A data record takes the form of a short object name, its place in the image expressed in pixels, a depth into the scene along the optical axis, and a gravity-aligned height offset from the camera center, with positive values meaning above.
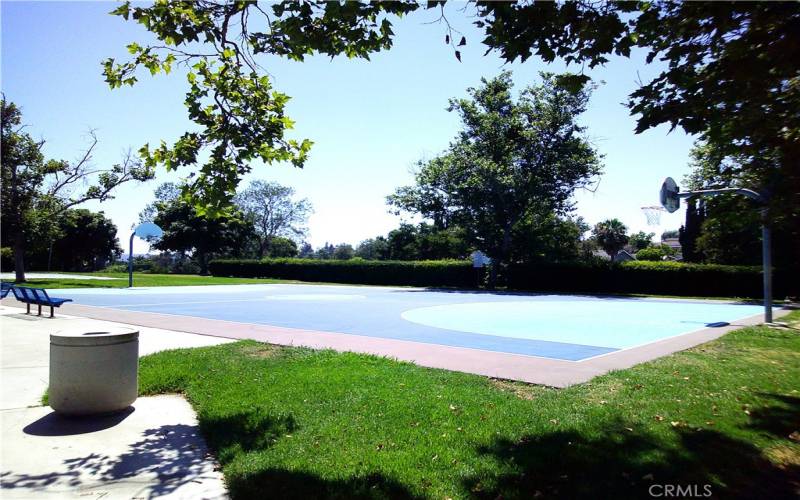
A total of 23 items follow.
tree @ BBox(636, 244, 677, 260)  59.68 +1.38
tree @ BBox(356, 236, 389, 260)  84.01 +2.61
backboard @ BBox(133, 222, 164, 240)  37.16 +1.90
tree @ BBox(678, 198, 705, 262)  61.91 +3.81
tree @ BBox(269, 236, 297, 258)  85.75 +1.96
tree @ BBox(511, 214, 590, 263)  40.28 +1.87
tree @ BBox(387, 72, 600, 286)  38.25 +7.38
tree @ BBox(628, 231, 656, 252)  96.62 +4.71
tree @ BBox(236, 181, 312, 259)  82.50 +7.61
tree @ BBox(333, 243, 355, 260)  119.34 +1.88
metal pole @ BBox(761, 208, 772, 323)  14.65 -0.27
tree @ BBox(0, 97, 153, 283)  31.17 +3.96
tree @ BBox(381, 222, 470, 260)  55.22 +2.24
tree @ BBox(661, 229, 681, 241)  134.31 +8.37
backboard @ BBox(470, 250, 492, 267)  39.31 +0.27
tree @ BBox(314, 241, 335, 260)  126.94 +2.00
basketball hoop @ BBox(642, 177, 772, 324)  14.47 +1.92
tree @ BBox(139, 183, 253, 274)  65.75 +2.86
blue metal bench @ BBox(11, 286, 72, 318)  15.48 -1.32
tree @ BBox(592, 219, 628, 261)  81.69 +4.50
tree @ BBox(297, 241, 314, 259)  136.77 +2.26
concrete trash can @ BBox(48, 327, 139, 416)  5.89 -1.32
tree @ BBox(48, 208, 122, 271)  63.12 +1.54
